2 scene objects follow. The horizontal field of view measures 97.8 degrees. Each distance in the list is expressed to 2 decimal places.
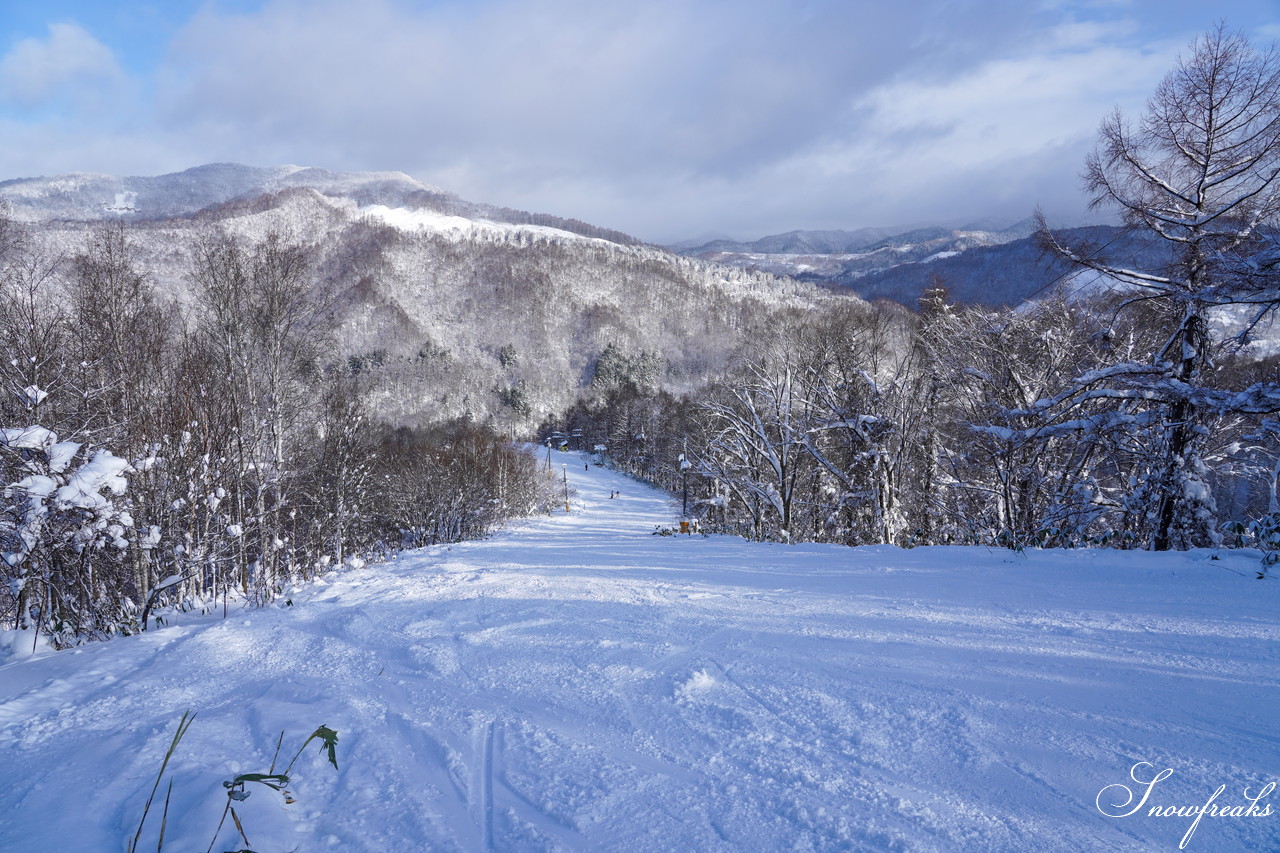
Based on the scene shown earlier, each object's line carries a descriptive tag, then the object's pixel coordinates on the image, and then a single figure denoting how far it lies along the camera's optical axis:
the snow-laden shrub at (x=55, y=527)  4.74
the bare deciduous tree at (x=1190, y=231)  5.89
